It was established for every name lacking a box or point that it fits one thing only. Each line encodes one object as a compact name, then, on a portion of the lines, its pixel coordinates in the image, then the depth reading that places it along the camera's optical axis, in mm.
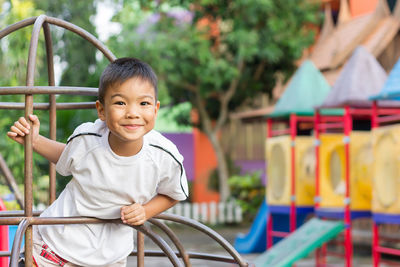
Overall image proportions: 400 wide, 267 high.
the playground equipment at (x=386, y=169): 6121
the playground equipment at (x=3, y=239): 2988
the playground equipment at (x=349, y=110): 7184
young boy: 1879
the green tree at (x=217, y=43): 12844
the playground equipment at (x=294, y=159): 8414
